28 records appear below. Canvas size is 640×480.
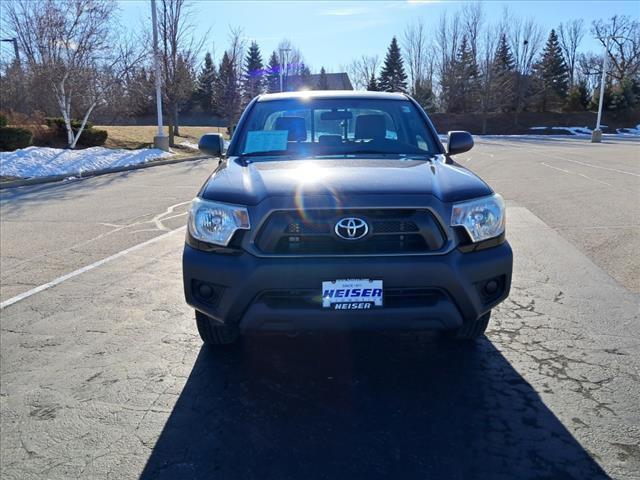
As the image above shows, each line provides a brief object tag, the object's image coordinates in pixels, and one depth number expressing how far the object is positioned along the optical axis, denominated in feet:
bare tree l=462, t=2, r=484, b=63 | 191.31
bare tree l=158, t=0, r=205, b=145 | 83.35
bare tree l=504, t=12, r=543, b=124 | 187.52
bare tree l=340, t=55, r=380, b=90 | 222.69
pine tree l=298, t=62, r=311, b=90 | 210.88
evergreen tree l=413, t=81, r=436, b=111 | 194.90
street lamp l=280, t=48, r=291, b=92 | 150.57
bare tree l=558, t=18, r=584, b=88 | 232.53
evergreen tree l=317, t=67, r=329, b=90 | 229.37
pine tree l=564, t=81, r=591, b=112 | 191.62
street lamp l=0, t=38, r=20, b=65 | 64.96
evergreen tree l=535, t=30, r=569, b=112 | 198.08
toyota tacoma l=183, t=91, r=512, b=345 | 9.17
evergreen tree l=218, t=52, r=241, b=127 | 104.83
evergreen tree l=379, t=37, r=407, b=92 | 216.74
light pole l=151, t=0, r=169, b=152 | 68.90
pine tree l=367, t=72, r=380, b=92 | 208.64
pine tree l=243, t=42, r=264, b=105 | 124.26
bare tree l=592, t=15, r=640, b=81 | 202.39
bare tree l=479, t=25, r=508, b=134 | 171.01
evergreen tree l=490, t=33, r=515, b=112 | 174.40
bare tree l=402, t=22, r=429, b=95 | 211.82
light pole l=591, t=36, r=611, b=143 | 112.06
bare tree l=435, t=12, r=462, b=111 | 193.26
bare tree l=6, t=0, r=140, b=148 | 61.46
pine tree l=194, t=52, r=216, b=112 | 194.29
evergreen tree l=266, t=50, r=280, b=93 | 187.68
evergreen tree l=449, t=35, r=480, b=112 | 189.57
